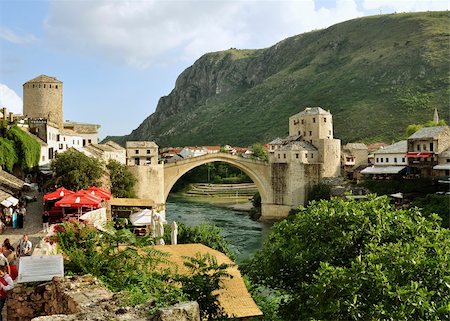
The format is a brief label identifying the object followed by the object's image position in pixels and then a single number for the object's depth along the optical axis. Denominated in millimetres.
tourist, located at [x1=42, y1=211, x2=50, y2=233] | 18641
